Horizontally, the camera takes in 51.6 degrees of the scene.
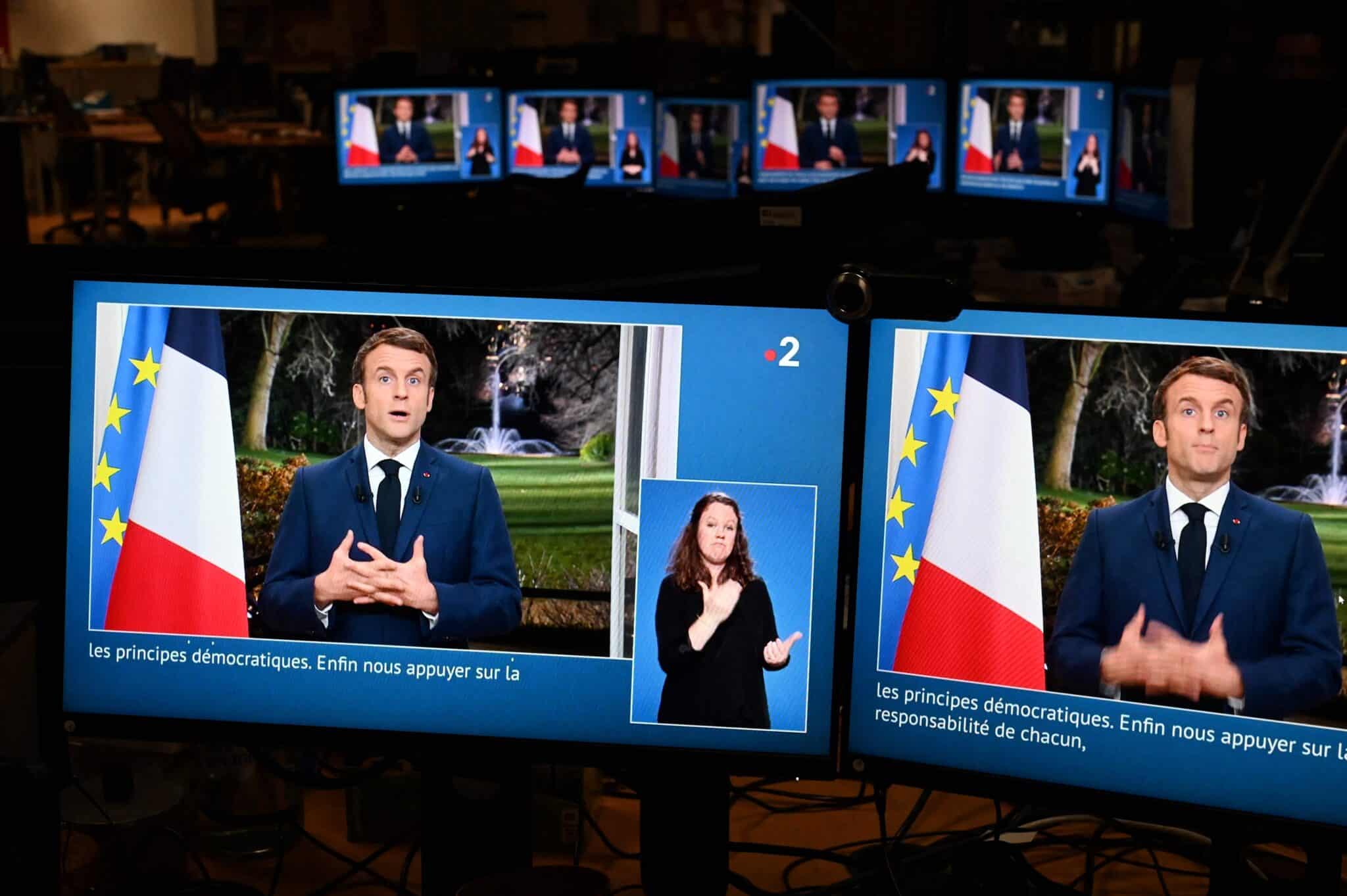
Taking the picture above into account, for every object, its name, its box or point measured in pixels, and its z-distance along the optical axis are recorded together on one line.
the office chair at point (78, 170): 8.84
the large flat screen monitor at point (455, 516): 1.12
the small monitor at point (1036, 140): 4.41
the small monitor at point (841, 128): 4.89
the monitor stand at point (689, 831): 1.22
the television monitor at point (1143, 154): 4.04
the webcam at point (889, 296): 1.07
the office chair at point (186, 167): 8.15
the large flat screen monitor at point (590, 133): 5.41
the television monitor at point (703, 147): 5.25
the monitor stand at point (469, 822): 1.25
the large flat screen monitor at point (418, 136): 5.44
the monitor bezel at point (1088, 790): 1.02
